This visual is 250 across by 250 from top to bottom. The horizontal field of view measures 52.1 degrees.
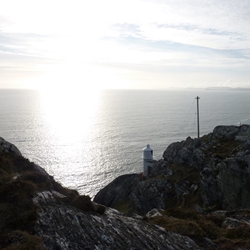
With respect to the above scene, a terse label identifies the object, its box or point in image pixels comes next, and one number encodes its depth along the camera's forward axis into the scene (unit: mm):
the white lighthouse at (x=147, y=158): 61344
